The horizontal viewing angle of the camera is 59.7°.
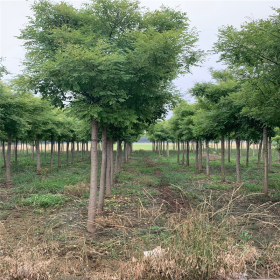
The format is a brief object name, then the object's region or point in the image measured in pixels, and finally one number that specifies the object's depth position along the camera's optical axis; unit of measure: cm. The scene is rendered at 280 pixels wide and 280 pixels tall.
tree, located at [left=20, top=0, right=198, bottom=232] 448
